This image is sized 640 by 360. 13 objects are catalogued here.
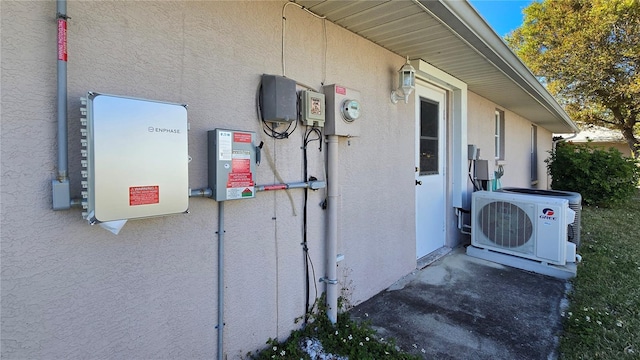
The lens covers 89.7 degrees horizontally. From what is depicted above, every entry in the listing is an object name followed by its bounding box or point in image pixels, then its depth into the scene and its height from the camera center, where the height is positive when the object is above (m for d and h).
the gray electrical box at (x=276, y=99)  1.94 +0.49
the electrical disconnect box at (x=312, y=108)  2.21 +0.50
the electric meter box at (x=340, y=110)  2.36 +0.51
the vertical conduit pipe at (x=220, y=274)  1.80 -0.53
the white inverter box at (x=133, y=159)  1.23 +0.09
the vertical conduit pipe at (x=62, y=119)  1.22 +0.23
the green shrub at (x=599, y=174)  7.82 +0.09
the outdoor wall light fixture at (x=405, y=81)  3.08 +0.94
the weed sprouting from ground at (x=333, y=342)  2.06 -1.11
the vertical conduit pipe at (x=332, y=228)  2.42 -0.37
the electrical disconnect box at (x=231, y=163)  1.69 +0.09
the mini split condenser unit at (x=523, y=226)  3.51 -0.56
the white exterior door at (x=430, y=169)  3.83 +0.12
